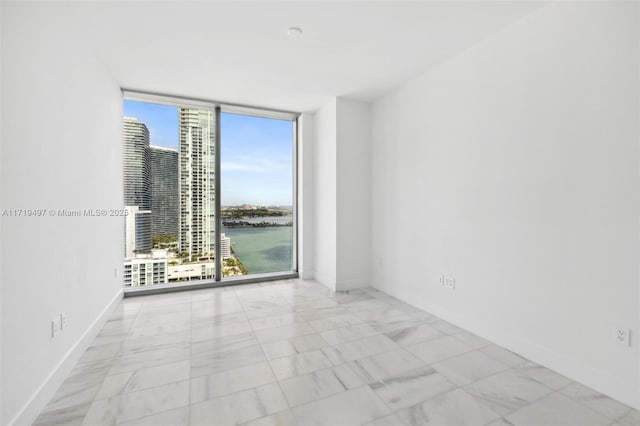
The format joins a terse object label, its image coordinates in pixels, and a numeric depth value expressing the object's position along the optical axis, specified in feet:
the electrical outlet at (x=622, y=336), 5.70
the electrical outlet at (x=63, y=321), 6.56
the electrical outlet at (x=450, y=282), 9.52
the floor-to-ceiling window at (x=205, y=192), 12.74
